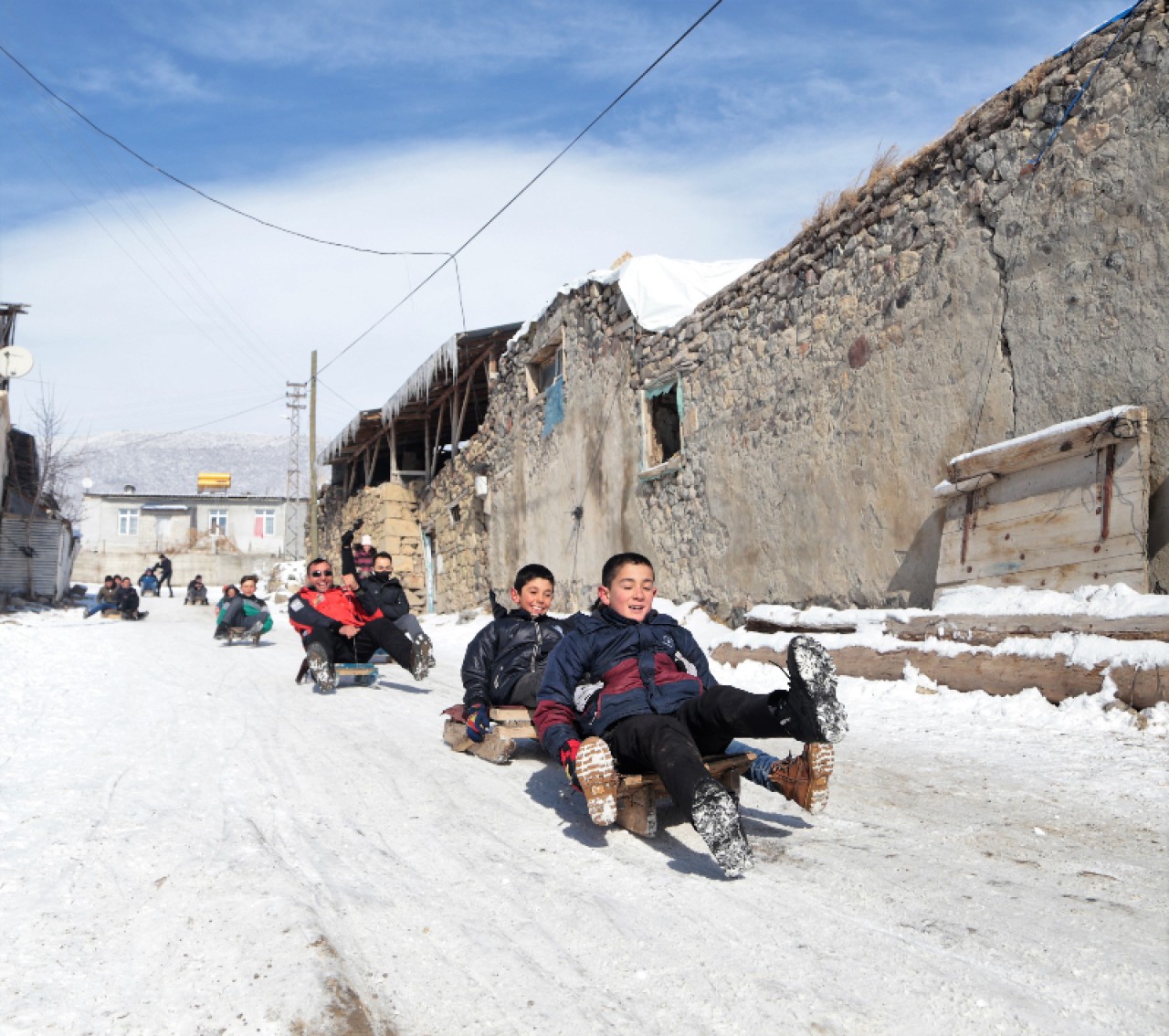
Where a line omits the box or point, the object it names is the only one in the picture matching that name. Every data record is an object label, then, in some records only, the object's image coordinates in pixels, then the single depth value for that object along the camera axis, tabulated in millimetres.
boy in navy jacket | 3084
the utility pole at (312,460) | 26641
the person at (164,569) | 35419
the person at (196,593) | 29219
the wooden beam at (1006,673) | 5016
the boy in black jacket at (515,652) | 5520
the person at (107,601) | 21952
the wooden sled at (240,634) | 14203
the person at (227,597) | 14523
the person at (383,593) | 8570
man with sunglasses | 8359
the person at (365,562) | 8992
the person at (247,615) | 14117
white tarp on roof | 12062
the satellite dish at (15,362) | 24438
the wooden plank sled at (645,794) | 3537
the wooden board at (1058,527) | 5801
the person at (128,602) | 21922
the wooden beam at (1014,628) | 5180
